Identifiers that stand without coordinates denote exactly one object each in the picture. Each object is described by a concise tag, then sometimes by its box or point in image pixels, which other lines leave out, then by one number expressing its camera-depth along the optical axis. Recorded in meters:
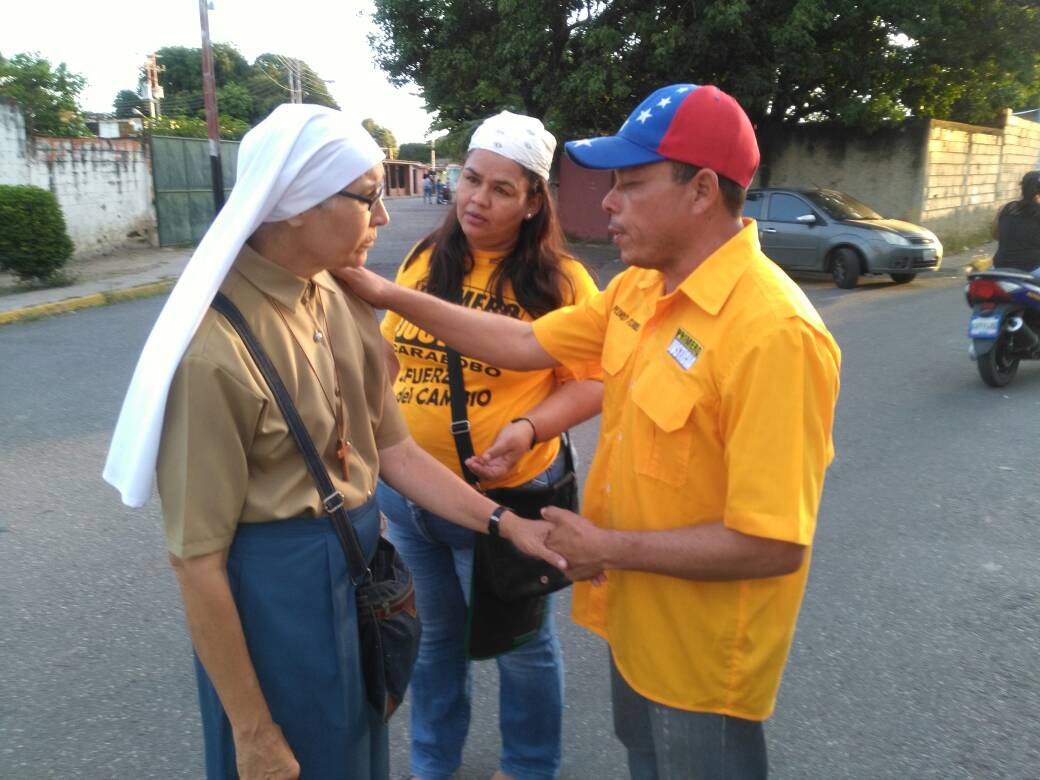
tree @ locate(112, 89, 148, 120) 67.31
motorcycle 7.19
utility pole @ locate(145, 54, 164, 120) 52.69
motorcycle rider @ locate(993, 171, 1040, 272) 7.75
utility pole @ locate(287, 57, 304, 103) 41.62
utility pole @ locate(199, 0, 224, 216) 18.33
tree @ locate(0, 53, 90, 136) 19.48
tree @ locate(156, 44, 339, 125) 54.88
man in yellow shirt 1.52
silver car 12.97
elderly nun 1.47
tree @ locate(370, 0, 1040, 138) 15.11
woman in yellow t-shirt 2.44
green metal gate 17.83
